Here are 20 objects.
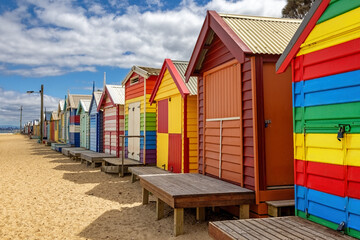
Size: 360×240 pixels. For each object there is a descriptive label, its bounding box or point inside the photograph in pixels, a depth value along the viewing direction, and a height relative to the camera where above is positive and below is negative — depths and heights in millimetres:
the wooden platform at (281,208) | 5328 -1312
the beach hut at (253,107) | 5824 +454
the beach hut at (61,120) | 34719 +1227
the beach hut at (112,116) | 16406 +802
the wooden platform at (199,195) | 5520 -1153
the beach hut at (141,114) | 12977 +684
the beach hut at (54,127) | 41375 +483
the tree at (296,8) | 22306 +8987
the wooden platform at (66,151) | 22156 -1508
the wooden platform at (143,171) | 10184 -1323
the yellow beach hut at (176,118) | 9680 +390
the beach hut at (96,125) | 19844 +365
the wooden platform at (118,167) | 12797 -1458
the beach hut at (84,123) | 22797 +579
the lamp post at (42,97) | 37406 +3982
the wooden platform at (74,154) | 18969 -1418
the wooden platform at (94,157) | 15875 -1323
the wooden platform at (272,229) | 3736 -1248
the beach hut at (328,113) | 3701 +226
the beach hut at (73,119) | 27141 +1037
